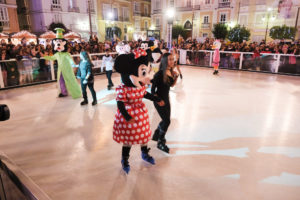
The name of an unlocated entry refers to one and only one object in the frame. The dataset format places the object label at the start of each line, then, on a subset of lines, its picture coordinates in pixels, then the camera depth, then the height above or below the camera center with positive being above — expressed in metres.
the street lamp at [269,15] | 26.56 +3.36
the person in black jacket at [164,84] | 3.19 -0.57
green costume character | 5.82 -0.55
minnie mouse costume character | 2.53 -0.64
